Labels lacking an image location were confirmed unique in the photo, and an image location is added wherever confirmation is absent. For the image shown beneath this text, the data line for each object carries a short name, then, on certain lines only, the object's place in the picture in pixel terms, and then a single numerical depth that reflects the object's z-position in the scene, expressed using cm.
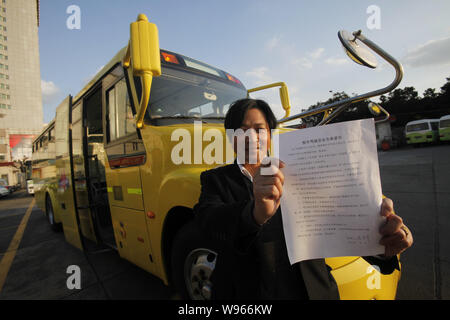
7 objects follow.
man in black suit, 86
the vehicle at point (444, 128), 1871
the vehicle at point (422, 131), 2008
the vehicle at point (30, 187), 1652
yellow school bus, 164
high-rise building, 5188
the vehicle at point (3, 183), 1740
